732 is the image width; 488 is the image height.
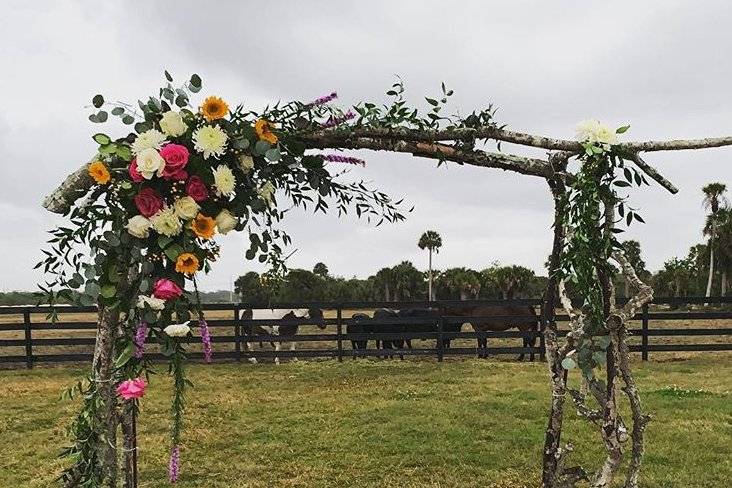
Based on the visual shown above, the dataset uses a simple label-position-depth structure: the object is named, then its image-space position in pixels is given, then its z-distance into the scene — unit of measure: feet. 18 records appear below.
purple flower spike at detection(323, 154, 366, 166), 8.12
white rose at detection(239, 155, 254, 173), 7.14
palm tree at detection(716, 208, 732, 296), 133.80
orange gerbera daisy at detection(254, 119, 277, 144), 7.22
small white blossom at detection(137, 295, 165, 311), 6.48
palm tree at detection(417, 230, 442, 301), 182.50
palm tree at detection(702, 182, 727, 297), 134.04
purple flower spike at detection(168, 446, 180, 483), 7.15
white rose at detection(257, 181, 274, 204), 7.31
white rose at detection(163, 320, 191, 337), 6.56
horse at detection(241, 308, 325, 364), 38.40
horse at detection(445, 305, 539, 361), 37.37
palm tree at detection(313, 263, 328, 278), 184.35
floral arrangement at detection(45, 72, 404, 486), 6.59
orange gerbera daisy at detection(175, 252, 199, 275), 6.59
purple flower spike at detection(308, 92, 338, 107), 7.92
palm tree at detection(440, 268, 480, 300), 153.79
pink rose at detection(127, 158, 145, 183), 6.62
